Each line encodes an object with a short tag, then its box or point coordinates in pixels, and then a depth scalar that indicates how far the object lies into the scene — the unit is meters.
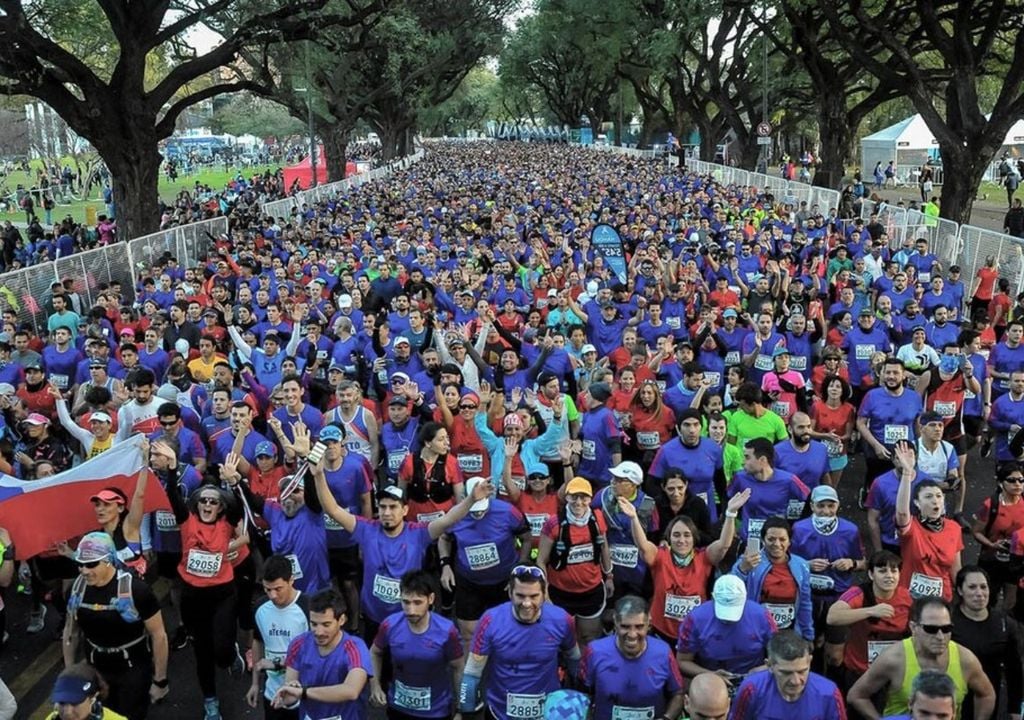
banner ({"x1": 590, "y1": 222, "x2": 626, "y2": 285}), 15.38
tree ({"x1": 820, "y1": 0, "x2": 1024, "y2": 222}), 18.80
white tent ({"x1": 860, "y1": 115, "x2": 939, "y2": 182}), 44.25
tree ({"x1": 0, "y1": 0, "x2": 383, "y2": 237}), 19.09
